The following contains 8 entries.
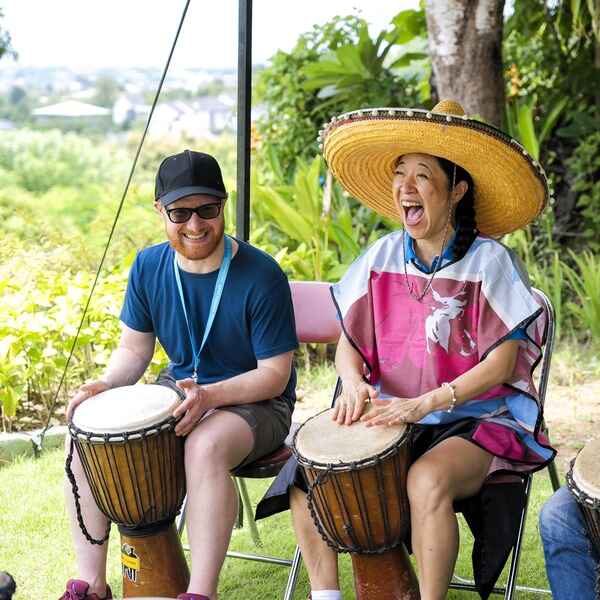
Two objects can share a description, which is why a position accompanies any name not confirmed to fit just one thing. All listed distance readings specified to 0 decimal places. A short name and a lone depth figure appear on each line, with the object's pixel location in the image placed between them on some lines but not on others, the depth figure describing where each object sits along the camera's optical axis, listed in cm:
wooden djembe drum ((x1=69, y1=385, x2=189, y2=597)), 313
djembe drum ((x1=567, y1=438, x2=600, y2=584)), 264
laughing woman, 310
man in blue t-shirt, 321
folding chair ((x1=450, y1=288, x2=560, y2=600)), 310
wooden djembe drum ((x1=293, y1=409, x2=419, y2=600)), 293
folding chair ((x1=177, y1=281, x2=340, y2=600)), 390
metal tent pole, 433
